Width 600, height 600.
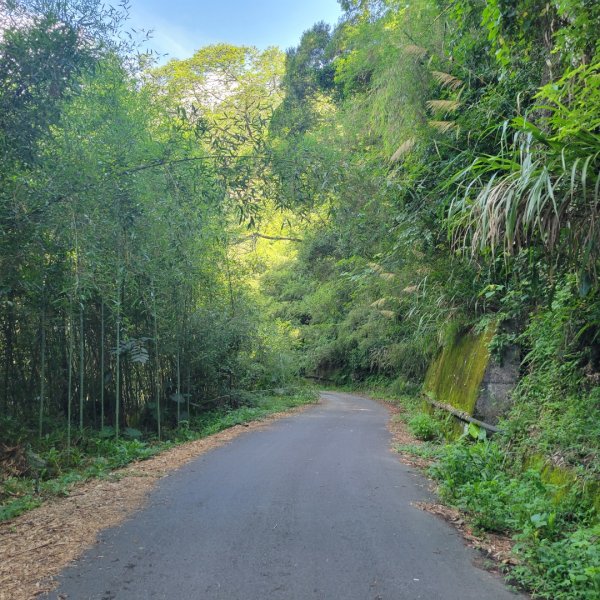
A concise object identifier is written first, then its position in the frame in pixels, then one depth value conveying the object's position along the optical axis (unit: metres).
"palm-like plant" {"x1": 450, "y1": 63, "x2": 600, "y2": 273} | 4.16
